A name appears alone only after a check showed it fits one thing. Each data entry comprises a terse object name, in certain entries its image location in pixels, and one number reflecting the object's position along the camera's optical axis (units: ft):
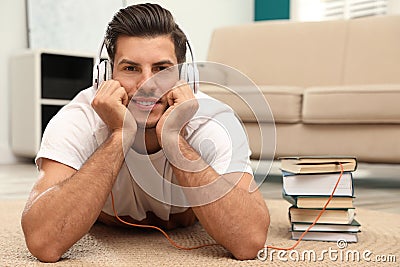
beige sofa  9.48
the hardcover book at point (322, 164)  4.89
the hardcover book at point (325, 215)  4.93
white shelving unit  13.61
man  4.04
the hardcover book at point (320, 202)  4.89
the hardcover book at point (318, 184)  4.90
